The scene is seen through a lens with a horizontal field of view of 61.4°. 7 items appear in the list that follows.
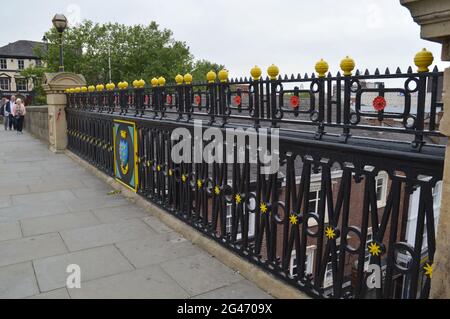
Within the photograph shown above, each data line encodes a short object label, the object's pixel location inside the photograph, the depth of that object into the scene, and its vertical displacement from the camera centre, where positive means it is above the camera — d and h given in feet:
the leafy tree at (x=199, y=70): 188.09 +21.68
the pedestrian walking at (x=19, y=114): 58.03 -0.26
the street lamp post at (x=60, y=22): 38.29 +9.08
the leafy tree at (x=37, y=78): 149.28 +13.99
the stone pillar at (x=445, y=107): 5.93 +0.04
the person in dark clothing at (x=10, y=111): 62.50 +0.23
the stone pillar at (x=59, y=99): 34.91 +1.23
